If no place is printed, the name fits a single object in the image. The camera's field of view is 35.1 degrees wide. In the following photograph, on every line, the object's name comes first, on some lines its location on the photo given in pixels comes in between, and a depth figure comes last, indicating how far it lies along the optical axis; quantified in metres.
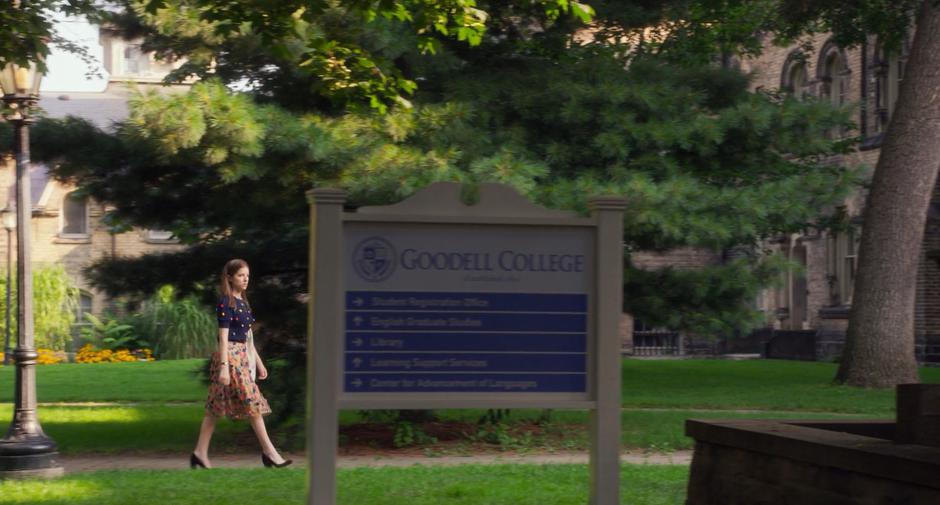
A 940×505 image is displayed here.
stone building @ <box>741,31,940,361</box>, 36.94
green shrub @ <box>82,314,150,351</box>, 40.91
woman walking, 12.03
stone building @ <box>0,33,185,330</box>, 50.97
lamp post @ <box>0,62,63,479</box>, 11.91
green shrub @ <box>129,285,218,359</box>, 39.28
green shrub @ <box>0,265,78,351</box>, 41.81
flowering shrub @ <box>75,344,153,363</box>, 39.00
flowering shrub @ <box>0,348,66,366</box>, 38.41
